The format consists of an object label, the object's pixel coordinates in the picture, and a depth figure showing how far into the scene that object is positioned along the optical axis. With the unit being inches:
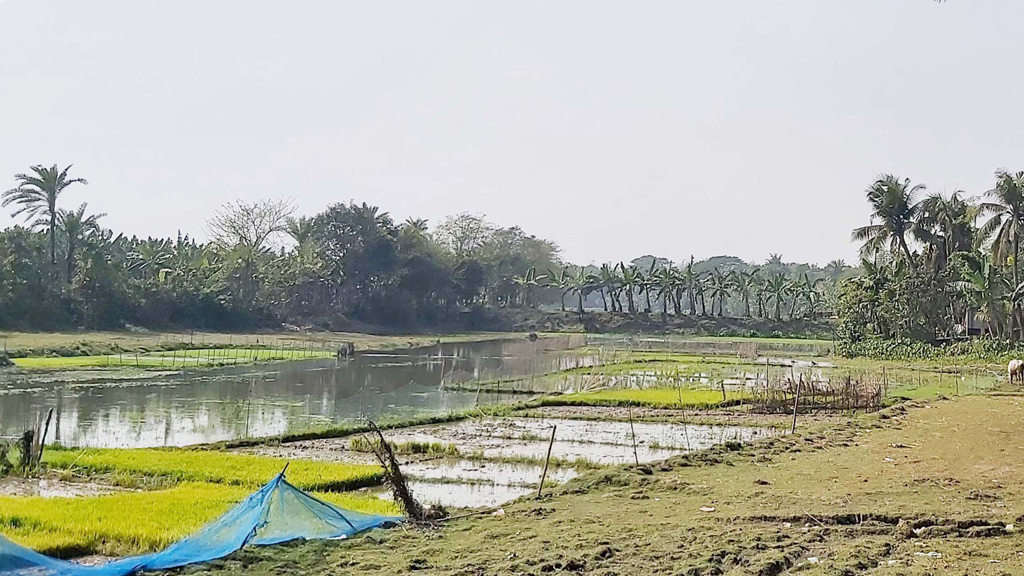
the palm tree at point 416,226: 3063.5
